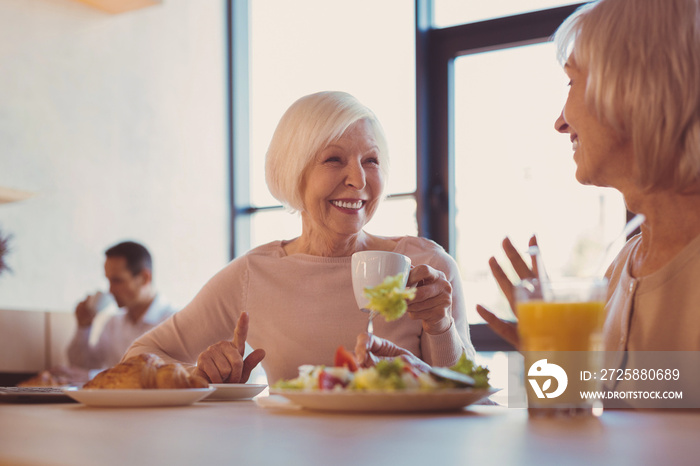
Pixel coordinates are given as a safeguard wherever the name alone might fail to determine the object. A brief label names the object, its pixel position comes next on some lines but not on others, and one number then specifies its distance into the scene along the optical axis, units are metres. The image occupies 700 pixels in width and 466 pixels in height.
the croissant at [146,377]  1.17
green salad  0.94
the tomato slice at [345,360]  1.05
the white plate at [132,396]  1.09
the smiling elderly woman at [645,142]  1.25
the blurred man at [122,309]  4.39
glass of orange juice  0.93
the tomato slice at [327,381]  0.98
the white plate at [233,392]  1.30
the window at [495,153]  4.34
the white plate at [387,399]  0.91
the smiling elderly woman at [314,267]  1.93
